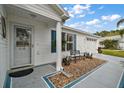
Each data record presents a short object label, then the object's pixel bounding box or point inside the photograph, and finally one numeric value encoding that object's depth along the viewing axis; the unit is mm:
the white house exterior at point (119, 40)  18356
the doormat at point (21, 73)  3307
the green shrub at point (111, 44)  19166
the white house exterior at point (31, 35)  3581
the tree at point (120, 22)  7002
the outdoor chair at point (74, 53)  6584
